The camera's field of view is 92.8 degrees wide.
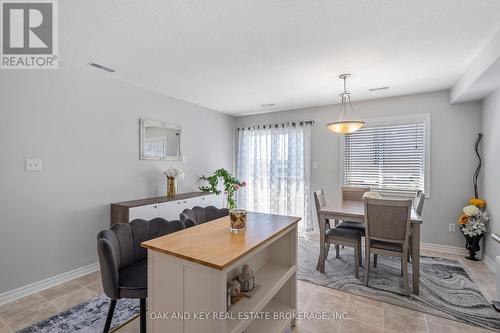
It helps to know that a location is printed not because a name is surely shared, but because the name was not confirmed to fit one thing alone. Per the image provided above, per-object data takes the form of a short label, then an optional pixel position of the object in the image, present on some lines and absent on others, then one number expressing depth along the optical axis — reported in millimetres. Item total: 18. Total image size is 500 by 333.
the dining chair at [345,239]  2703
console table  2897
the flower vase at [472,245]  3189
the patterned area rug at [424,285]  2109
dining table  2391
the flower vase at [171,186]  3704
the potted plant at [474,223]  3135
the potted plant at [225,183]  4328
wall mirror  3518
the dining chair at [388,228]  2355
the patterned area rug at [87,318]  1879
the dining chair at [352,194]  3641
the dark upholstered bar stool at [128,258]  1482
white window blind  3803
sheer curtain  4672
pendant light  2961
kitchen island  1143
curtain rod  4644
